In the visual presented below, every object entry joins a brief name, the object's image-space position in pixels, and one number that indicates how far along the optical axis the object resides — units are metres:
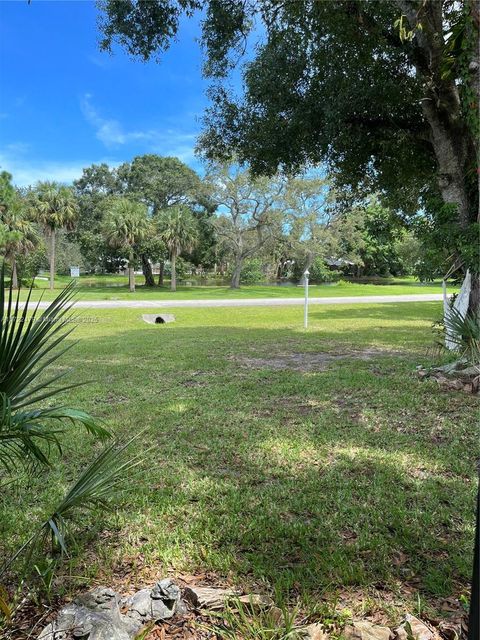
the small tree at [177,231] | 32.69
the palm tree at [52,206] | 30.31
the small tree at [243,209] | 30.61
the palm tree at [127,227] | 30.60
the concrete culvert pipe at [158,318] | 14.30
